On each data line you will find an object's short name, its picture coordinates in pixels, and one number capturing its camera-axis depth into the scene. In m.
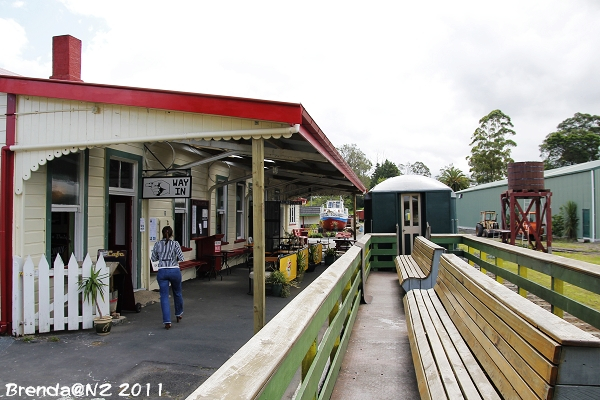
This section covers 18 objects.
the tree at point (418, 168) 107.19
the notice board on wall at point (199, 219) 10.82
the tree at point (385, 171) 86.59
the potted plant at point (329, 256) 14.61
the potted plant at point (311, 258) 13.18
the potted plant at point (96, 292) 6.03
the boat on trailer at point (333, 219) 38.28
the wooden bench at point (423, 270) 5.80
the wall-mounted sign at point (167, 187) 7.66
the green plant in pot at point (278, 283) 8.84
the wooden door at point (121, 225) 8.41
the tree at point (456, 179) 67.50
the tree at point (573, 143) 65.19
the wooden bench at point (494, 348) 1.61
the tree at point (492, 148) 54.72
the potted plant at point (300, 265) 11.20
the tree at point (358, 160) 81.62
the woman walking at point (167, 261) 6.54
